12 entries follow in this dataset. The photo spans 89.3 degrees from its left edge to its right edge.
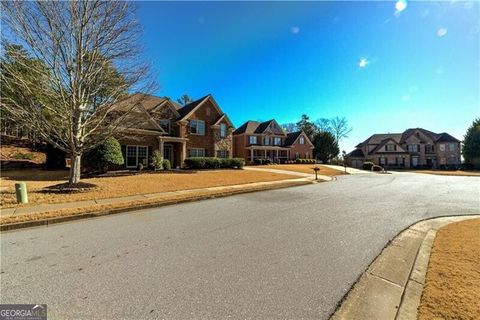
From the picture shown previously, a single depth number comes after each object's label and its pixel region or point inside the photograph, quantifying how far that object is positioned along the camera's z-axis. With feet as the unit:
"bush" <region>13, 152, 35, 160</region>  81.57
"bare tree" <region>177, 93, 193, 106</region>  228.02
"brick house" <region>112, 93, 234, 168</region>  75.36
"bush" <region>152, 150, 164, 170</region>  71.92
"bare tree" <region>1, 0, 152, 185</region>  33.99
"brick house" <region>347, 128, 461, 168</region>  173.06
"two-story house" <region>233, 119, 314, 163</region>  139.54
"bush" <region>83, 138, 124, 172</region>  57.72
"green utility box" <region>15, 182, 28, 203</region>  29.50
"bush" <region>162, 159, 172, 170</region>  74.95
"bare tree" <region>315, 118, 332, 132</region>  236.59
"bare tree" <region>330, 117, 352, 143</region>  233.55
